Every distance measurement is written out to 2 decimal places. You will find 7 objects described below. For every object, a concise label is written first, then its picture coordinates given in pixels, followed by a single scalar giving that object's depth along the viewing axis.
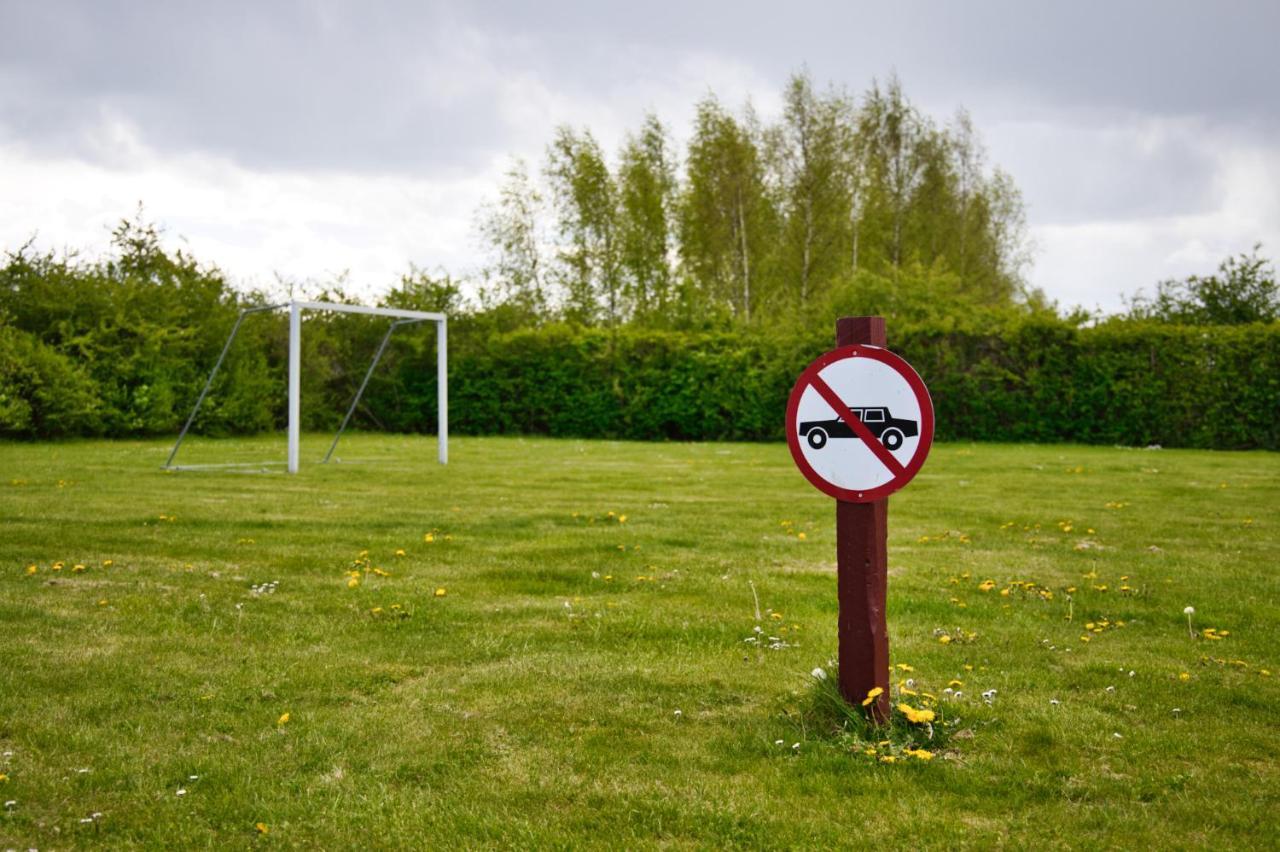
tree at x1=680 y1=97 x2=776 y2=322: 39.56
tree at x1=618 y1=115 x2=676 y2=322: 39.72
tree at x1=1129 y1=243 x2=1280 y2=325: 27.28
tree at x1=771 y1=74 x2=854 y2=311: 37.44
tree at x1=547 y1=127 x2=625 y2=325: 40.03
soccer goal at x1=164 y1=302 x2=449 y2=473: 15.54
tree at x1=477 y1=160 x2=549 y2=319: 42.00
